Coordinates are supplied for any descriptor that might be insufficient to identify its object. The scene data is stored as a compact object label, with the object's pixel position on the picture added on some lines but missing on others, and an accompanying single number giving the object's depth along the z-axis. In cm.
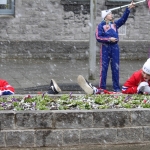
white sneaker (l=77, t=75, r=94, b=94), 857
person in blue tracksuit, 1192
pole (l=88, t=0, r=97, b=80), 1418
